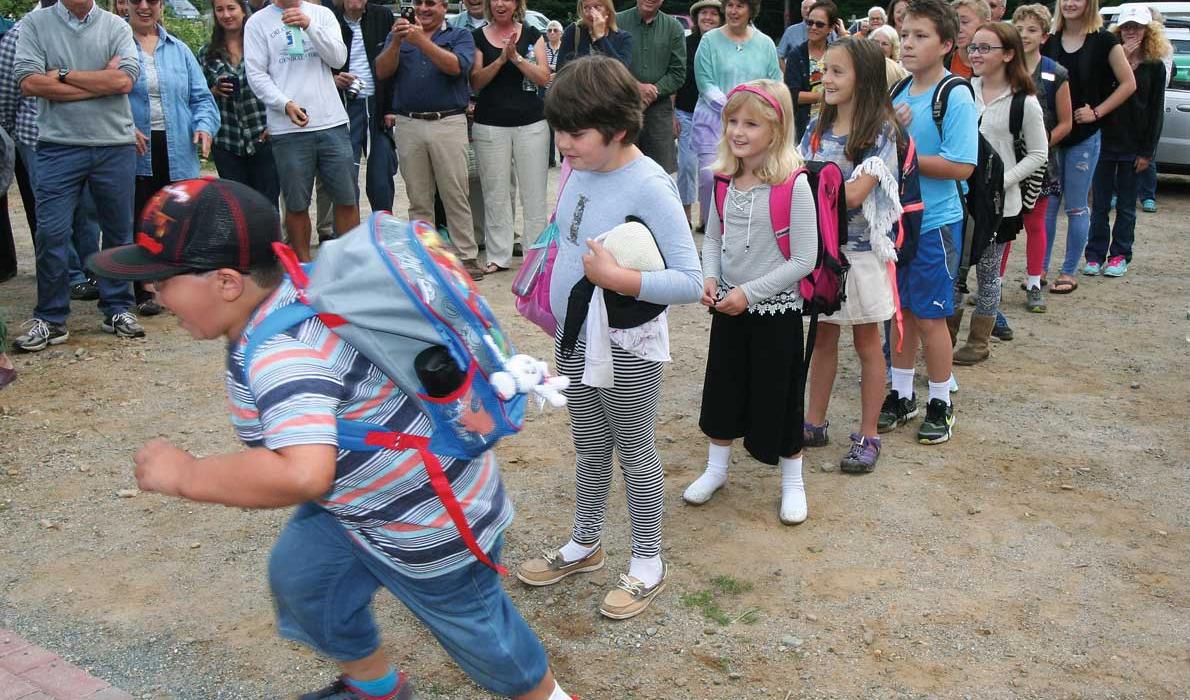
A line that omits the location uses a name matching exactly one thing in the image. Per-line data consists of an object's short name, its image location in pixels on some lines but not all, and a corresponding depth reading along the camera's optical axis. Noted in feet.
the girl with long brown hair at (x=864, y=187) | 13.84
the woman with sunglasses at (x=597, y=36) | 25.67
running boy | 6.71
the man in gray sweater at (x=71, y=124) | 19.69
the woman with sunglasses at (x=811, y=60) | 27.94
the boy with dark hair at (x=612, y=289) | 10.39
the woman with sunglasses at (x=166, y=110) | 22.13
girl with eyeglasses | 18.84
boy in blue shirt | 15.08
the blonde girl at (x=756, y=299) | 12.64
